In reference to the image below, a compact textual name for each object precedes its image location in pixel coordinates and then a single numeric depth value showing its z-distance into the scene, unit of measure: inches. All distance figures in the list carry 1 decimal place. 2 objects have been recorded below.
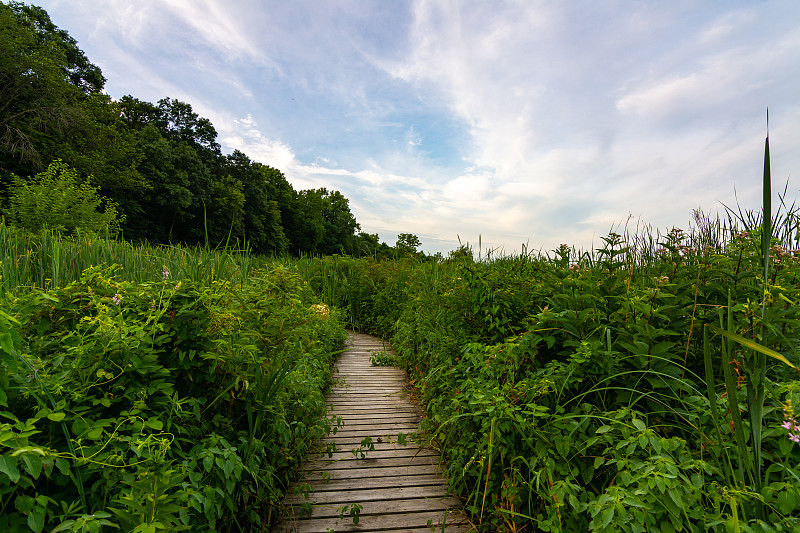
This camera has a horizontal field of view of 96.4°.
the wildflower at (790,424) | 49.2
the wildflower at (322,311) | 207.7
